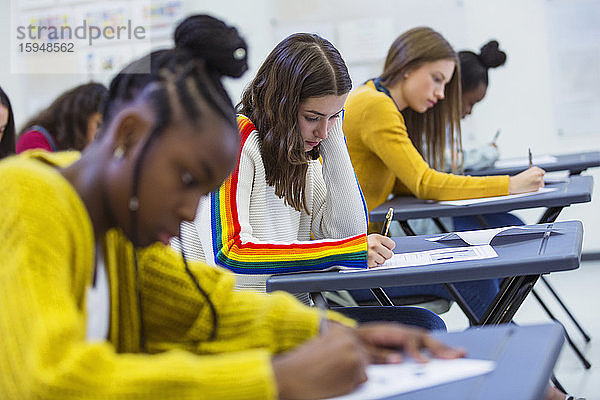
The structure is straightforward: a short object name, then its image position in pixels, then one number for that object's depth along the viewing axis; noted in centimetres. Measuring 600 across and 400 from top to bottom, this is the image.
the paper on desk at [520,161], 352
